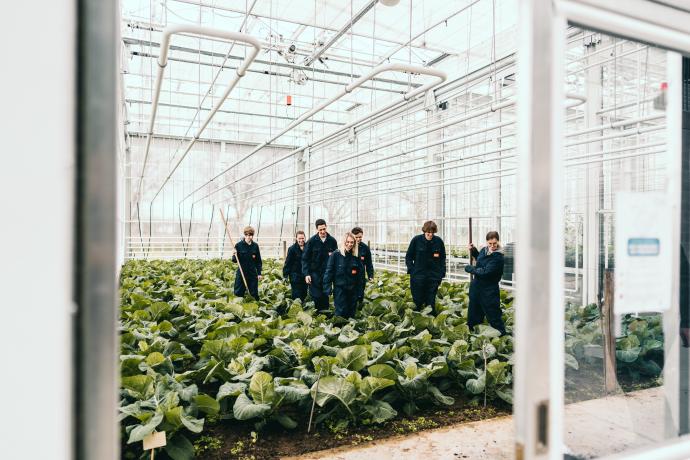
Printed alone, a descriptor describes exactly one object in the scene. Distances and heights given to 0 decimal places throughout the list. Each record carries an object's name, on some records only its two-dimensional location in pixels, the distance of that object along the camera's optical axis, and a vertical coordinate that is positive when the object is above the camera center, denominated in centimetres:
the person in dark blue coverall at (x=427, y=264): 746 -52
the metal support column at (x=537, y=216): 145 +6
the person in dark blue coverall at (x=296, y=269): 833 -67
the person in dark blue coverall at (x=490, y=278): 600 -59
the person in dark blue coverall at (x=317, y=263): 764 -52
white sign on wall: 181 -7
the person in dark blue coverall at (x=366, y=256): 884 -47
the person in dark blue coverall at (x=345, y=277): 687 -67
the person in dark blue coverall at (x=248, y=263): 852 -60
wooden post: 203 -45
